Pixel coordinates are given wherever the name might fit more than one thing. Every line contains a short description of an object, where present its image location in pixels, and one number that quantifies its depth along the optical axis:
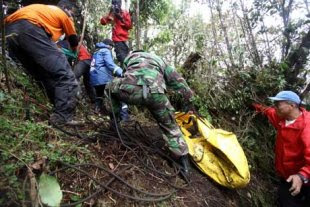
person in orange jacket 1.89
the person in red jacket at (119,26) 3.16
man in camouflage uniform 1.79
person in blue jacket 2.75
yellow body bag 1.97
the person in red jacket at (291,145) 2.04
